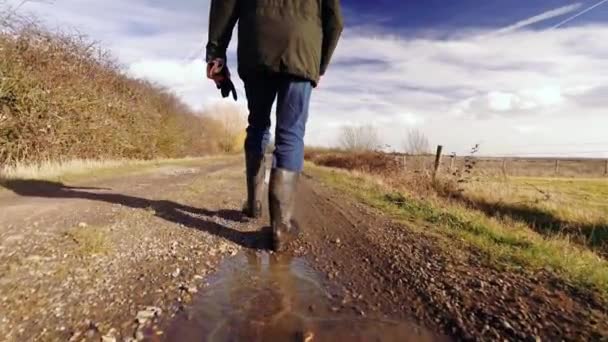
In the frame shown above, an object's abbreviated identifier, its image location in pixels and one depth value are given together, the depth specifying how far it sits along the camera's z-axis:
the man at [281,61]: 2.35
